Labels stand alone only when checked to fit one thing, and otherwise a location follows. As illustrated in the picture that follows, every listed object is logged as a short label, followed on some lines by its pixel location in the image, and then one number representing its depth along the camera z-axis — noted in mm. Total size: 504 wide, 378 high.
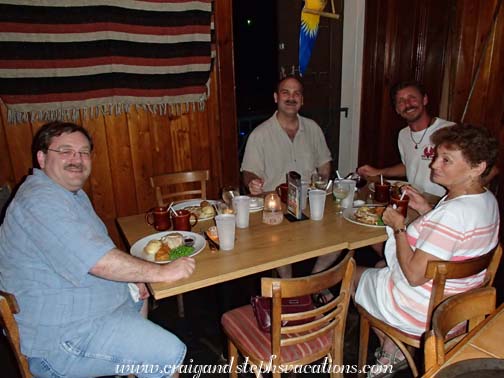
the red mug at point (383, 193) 2082
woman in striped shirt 1397
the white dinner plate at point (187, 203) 2076
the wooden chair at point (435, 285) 1324
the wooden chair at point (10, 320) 1234
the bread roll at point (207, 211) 1938
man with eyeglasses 1328
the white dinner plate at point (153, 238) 1562
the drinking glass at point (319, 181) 2184
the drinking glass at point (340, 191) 1989
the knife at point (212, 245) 1599
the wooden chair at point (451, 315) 955
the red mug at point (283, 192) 2121
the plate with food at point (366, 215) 1800
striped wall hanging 2406
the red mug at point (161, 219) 1797
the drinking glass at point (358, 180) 2180
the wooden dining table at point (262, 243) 1412
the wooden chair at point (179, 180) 2420
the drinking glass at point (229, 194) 1893
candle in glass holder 1840
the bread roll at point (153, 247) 1568
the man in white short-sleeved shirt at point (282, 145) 2652
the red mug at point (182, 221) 1750
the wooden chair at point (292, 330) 1220
